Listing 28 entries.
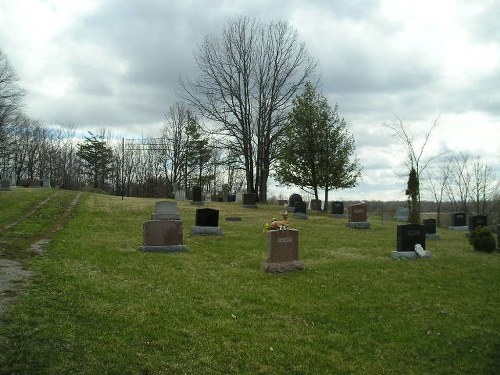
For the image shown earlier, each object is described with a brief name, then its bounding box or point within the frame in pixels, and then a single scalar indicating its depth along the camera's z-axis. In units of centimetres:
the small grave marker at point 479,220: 2331
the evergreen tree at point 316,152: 3597
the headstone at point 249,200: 3370
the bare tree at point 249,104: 4231
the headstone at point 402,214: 3425
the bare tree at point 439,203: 4265
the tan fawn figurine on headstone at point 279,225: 1257
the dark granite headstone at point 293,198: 3589
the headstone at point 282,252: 1182
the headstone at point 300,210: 2822
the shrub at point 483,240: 1762
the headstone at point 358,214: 2523
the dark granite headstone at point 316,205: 3578
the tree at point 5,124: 3812
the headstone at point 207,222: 1844
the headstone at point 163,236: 1401
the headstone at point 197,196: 3311
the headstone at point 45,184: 4490
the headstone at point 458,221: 2947
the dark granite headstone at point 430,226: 2187
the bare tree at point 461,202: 4800
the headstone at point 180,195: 4069
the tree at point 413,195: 2811
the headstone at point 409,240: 1494
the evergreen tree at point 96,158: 6359
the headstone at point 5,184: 3423
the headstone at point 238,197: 4167
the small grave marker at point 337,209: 3142
